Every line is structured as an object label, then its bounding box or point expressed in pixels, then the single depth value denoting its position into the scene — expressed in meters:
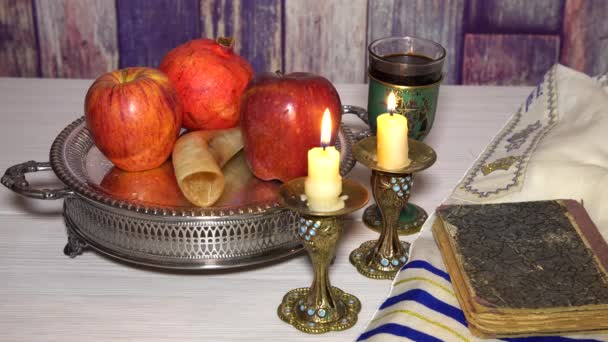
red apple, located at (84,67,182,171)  0.99
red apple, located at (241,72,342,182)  0.97
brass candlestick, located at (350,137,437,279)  0.93
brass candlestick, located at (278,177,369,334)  0.86
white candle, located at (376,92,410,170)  0.90
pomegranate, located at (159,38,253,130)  1.05
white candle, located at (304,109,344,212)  0.84
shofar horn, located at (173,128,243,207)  0.97
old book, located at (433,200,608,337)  0.85
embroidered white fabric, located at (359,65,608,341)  0.88
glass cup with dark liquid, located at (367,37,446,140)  1.05
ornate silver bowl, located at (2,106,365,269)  0.94
